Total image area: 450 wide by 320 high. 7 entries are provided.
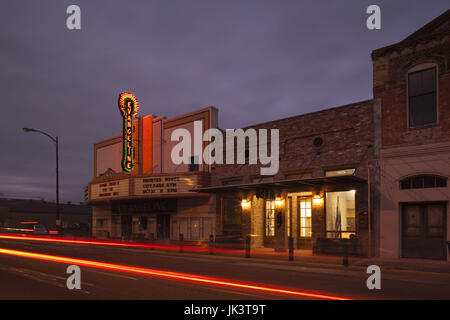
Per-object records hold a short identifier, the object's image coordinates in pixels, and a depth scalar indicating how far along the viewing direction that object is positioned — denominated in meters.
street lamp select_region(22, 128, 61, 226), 34.56
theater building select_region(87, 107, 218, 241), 28.75
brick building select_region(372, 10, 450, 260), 18.27
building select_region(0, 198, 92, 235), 77.69
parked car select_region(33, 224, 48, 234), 45.17
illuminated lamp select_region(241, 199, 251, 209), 25.77
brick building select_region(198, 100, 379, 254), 20.83
